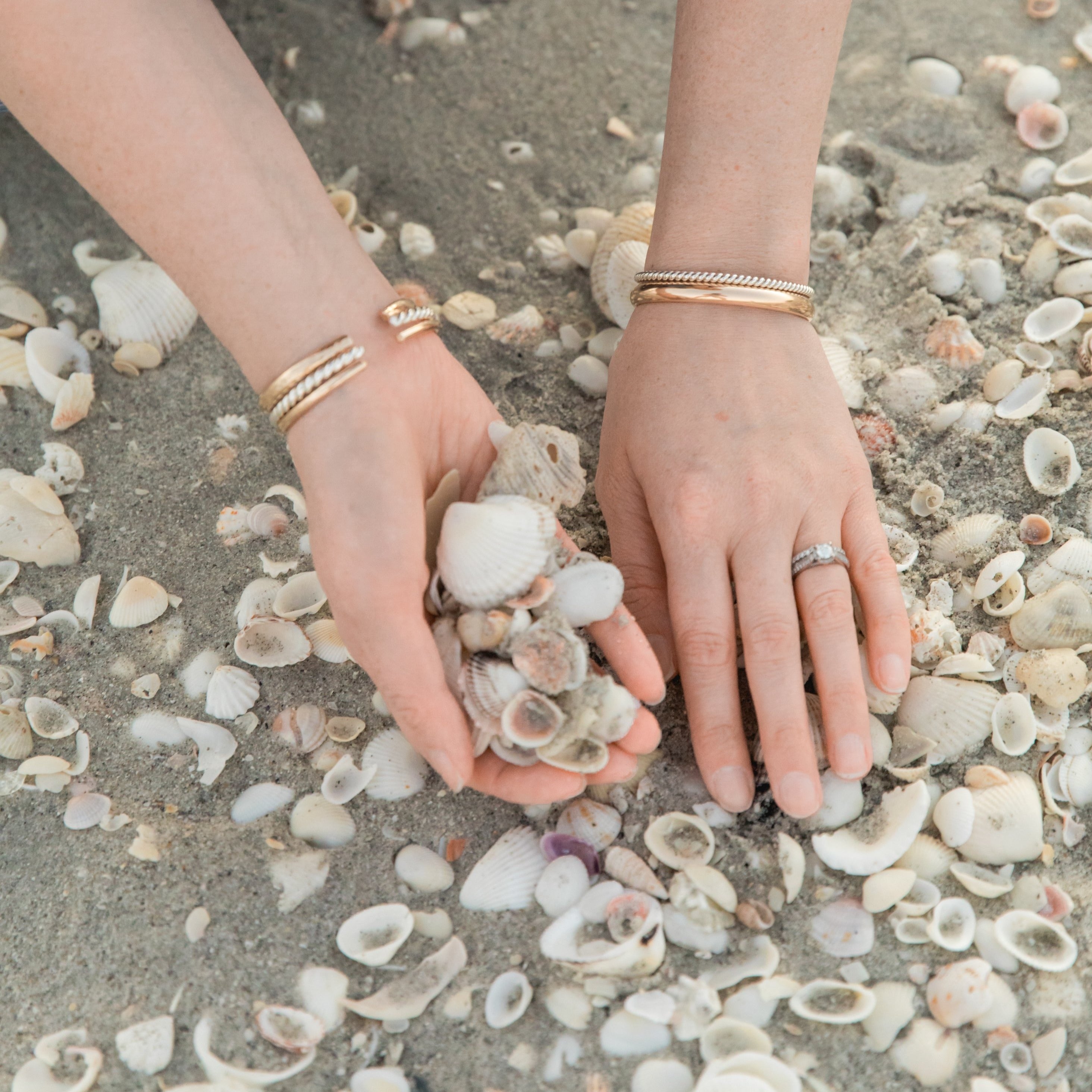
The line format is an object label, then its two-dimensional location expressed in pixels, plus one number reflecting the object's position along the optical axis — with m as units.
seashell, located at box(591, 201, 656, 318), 0.65
